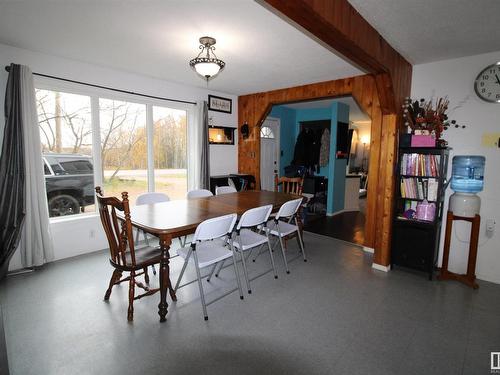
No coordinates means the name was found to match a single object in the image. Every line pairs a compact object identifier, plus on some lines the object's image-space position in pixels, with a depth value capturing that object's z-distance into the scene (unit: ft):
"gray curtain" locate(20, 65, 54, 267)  9.38
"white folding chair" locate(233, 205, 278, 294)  8.22
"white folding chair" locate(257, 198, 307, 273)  9.71
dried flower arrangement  9.52
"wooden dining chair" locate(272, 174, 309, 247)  13.28
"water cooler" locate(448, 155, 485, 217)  9.09
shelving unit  9.45
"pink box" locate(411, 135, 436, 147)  9.32
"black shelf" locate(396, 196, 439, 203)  9.98
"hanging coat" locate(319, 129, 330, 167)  19.38
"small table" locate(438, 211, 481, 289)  9.02
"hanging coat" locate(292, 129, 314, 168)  19.83
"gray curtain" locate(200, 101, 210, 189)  14.60
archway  10.09
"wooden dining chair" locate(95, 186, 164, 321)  6.55
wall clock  8.98
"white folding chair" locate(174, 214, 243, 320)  6.91
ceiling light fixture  7.94
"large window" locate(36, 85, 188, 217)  10.86
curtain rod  9.89
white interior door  19.31
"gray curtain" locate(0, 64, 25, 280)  9.07
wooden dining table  6.84
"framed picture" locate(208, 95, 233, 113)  15.38
